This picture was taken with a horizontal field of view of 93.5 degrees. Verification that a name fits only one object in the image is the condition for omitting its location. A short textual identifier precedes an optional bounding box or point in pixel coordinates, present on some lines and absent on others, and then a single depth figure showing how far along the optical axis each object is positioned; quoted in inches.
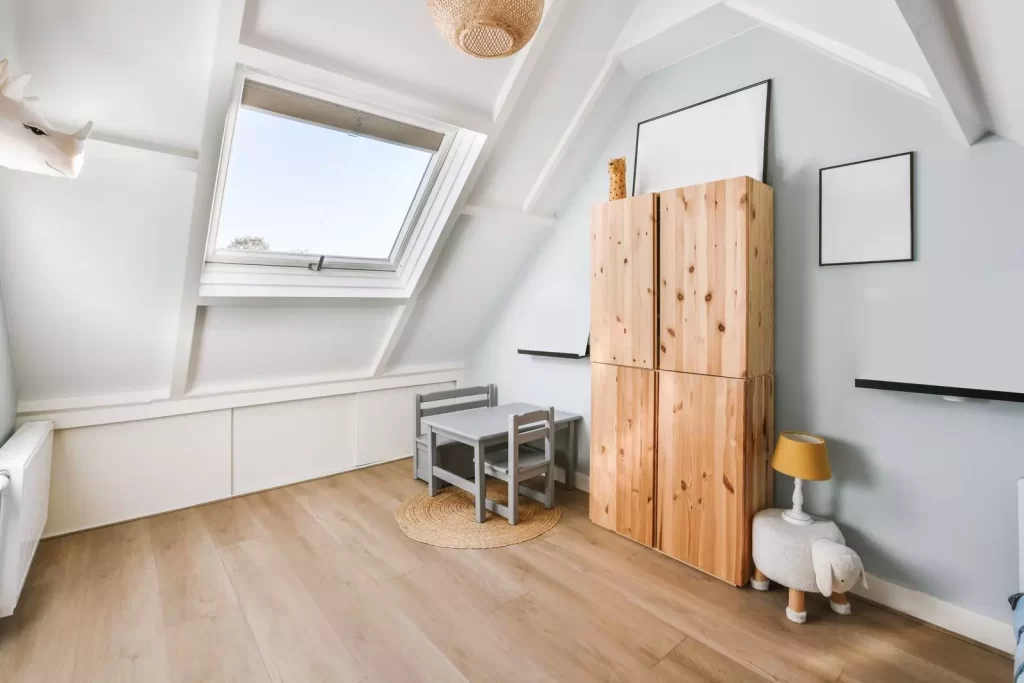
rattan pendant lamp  52.4
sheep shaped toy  71.4
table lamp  77.7
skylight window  94.6
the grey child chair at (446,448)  131.0
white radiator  70.2
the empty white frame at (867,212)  76.4
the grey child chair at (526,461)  109.0
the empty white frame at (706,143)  92.5
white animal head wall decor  57.2
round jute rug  103.3
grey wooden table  110.7
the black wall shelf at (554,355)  131.4
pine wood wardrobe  83.7
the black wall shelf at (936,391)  65.8
